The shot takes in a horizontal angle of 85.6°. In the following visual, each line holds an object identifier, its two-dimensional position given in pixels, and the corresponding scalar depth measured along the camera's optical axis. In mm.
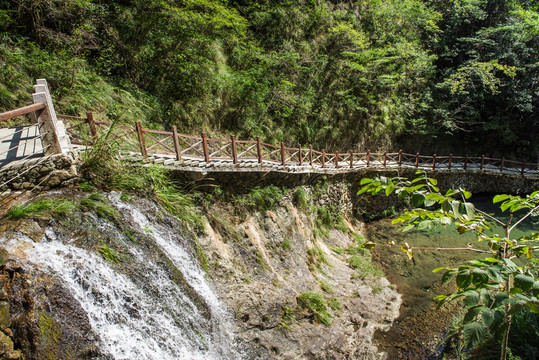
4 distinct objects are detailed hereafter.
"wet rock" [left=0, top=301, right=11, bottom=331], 3300
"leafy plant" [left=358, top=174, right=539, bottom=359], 1738
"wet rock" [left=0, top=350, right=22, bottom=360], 3161
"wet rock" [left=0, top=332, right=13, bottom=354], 3187
